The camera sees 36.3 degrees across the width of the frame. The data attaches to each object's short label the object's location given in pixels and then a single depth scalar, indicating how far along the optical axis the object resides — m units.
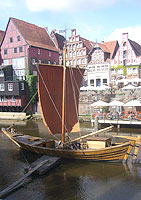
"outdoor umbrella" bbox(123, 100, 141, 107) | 28.66
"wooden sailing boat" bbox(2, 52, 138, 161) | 17.11
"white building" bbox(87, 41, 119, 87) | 50.22
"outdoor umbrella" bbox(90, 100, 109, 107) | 30.81
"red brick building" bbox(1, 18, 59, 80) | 46.53
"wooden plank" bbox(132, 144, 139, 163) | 17.06
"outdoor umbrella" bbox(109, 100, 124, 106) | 30.41
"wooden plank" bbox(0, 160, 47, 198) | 12.41
